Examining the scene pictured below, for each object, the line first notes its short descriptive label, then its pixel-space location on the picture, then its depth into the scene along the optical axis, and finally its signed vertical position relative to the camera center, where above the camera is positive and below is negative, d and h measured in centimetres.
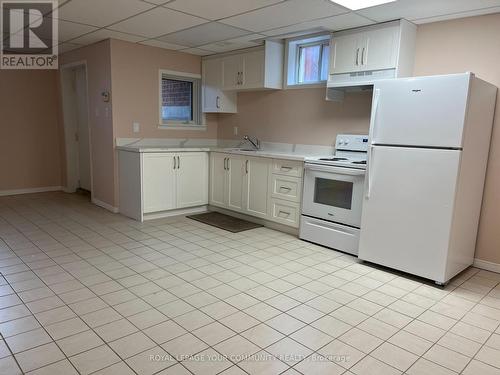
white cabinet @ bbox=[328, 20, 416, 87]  338 +81
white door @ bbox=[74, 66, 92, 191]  594 -2
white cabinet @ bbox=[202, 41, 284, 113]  457 +78
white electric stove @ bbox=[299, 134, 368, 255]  346 -64
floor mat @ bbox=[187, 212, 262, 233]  440 -119
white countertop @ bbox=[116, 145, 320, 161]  410 -27
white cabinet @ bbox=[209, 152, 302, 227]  409 -69
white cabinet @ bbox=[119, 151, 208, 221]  446 -71
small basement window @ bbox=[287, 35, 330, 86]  430 +90
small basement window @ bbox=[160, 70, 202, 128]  529 +44
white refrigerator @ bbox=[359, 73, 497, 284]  274 -29
